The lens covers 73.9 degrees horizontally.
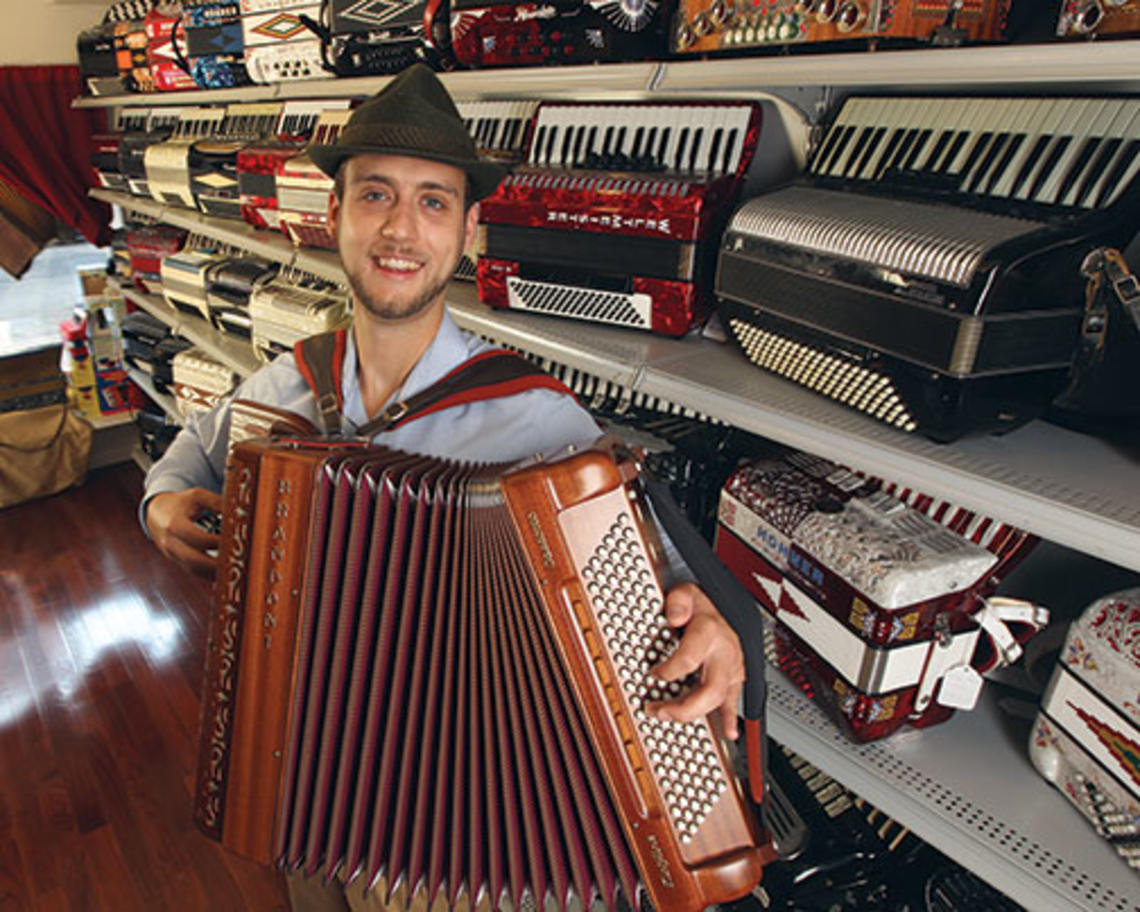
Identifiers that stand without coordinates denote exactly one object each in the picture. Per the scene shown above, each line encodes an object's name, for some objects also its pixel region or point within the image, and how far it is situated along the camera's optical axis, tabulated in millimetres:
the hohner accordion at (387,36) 1894
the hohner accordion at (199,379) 3533
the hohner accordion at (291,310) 2717
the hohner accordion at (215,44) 3088
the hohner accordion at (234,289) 3242
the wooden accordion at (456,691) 975
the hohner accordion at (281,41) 2570
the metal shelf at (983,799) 1051
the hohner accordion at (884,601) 1176
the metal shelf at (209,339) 3197
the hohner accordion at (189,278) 3578
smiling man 1341
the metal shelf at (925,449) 917
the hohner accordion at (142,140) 3998
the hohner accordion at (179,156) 3488
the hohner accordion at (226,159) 3231
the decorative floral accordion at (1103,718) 1015
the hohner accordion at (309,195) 2539
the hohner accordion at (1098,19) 899
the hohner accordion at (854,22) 1074
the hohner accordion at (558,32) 1507
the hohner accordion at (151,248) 4129
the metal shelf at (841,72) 831
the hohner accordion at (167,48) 3414
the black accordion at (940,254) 984
